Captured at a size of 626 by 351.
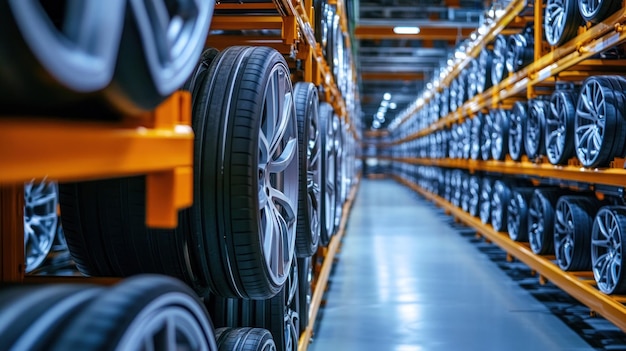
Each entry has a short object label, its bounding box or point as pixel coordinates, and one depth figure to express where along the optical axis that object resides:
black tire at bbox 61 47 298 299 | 1.74
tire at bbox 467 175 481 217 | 8.10
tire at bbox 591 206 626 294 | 3.54
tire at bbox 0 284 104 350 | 0.92
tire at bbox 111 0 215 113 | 0.96
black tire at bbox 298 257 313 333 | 3.39
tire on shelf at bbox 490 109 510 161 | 6.27
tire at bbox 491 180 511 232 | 6.37
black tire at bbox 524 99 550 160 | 4.94
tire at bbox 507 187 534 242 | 5.67
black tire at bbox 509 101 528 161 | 5.59
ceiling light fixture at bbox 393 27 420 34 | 12.25
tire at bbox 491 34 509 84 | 6.59
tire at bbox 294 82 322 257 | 2.88
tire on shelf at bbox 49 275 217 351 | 0.92
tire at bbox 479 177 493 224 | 7.31
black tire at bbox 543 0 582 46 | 4.05
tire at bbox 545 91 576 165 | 4.26
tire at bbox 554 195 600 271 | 4.20
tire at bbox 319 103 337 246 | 4.16
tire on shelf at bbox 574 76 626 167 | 3.56
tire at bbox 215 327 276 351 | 2.07
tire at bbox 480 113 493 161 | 7.14
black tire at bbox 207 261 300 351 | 2.46
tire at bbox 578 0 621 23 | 3.45
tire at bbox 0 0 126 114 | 0.74
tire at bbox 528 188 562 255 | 4.91
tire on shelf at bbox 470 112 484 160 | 7.77
